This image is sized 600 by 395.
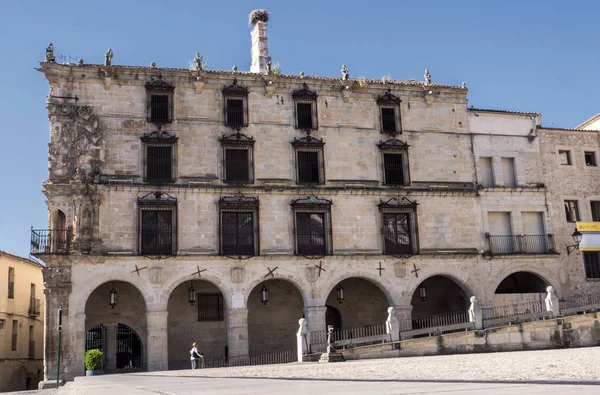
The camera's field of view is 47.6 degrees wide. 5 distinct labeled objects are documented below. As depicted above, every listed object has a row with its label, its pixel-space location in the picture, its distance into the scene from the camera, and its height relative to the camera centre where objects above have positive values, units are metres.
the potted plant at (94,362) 27.47 -0.87
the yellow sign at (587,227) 34.50 +4.53
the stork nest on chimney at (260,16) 37.91 +17.38
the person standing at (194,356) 26.62 -0.80
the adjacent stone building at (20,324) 36.81 +1.11
